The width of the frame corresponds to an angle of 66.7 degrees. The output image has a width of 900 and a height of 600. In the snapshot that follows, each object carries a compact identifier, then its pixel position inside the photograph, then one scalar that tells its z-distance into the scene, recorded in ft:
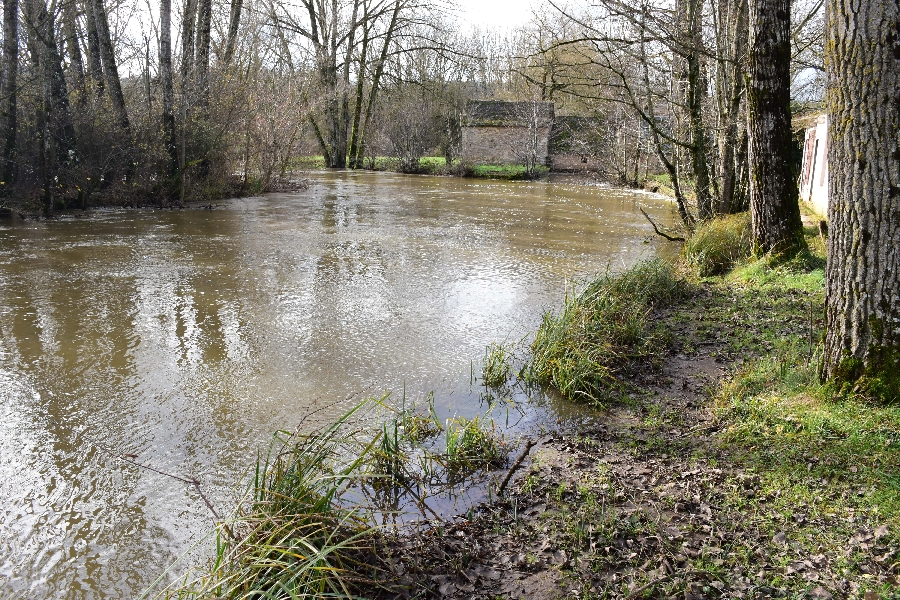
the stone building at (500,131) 120.78
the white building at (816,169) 51.55
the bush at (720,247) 32.27
